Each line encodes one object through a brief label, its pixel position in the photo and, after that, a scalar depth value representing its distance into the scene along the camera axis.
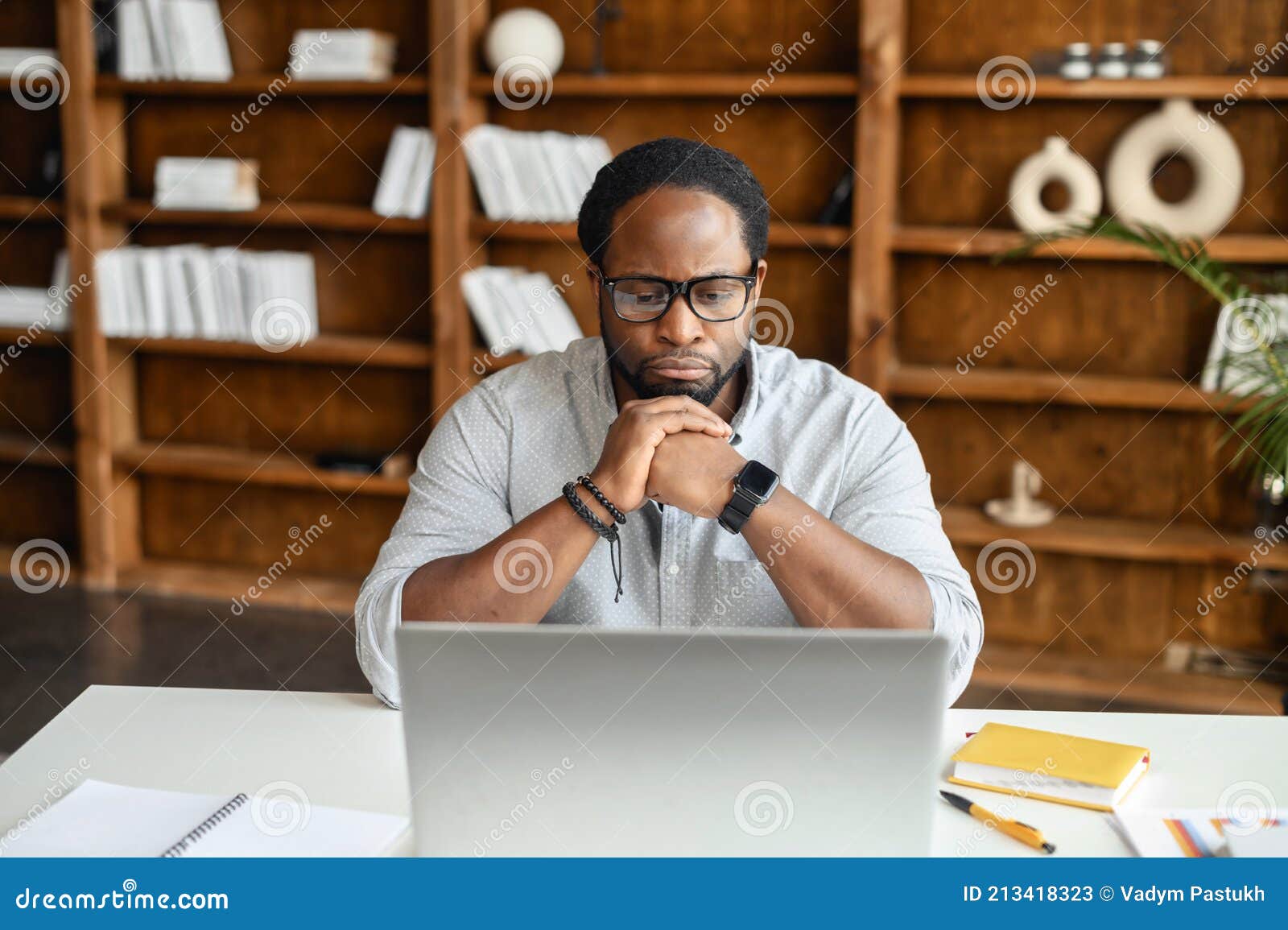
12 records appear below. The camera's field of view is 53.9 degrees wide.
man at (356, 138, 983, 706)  1.52
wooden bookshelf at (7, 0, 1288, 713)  3.12
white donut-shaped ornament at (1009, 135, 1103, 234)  3.04
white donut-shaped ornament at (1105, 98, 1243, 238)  2.96
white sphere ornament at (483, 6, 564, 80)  3.29
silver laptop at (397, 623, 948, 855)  0.94
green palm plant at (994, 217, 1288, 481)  2.80
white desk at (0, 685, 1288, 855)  1.21
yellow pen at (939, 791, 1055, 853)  1.15
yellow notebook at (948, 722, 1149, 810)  1.23
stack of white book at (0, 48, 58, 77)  3.73
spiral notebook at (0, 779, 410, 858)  1.11
